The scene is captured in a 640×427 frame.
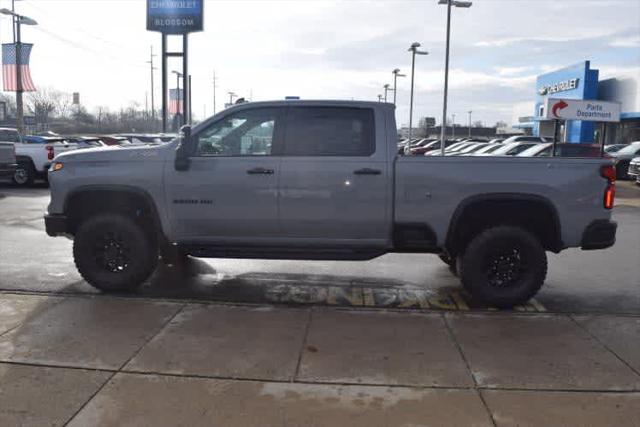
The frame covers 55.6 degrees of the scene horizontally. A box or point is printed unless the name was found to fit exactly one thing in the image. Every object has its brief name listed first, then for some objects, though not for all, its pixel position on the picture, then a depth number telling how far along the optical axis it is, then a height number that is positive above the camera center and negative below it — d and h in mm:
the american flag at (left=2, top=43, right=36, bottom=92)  29250 +2705
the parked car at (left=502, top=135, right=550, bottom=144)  28789 -200
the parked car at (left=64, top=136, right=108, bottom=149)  19281 -657
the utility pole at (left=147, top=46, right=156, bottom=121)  80331 +3359
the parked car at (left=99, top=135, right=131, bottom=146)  22967 -653
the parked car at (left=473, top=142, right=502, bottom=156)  24141 -594
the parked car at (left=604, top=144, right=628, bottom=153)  26625 -493
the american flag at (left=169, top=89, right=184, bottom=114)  45406 +1974
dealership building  40188 +2920
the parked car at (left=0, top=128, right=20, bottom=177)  16062 -1021
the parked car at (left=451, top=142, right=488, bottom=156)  26894 -659
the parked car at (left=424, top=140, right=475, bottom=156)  29369 -709
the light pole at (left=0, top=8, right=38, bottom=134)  27422 +3270
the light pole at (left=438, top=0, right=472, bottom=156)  26427 +3257
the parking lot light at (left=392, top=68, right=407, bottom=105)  47688 +4435
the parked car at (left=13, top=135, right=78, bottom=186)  17719 -1075
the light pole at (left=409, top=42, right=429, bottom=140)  35997 +4798
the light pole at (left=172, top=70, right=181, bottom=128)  41088 +2037
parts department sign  19328 +874
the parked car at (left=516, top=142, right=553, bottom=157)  19414 -479
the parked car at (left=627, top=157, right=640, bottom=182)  20658 -1078
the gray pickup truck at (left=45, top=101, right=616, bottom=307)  5801 -668
